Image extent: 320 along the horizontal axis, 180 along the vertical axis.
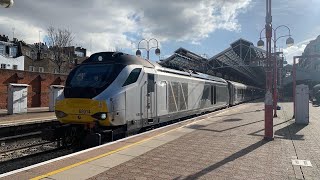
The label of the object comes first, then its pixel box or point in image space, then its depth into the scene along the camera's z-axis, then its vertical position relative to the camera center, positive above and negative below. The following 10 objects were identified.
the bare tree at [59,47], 38.32 +7.66
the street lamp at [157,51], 25.92 +4.68
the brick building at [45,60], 40.96 +5.95
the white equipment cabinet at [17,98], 14.38 -0.39
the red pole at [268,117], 7.56 -0.83
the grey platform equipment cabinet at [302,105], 11.08 -0.62
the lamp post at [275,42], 18.71 +4.20
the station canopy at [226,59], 40.25 +6.05
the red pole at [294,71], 14.66 +1.37
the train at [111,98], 6.85 -0.21
